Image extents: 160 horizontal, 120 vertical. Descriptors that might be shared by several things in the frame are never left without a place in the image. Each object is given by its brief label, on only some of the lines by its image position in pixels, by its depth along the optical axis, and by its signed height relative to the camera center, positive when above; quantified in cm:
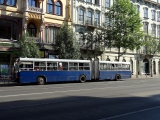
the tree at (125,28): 3525 +582
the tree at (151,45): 4244 +390
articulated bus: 2280 -53
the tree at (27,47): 2648 +213
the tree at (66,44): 3032 +282
